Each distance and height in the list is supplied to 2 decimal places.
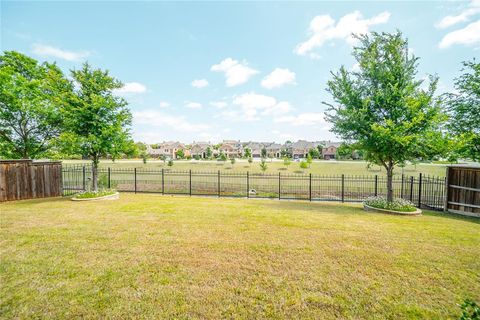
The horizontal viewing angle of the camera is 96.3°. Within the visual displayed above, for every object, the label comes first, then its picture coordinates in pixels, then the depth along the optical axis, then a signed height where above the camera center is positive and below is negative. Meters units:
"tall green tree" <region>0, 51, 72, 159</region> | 13.01 +2.58
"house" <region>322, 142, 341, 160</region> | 89.64 -0.66
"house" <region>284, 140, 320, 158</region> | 96.06 +1.10
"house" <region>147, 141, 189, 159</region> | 106.21 +0.70
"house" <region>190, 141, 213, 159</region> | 103.31 +0.18
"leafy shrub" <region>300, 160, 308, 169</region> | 34.09 -2.47
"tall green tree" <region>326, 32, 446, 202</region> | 9.06 +1.87
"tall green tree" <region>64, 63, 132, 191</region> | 10.79 +1.76
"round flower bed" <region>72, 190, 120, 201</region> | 10.78 -2.36
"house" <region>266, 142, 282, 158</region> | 104.59 -0.29
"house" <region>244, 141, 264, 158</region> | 105.94 +0.69
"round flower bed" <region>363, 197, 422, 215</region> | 9.16 -2.51
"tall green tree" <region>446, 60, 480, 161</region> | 11.13 +2.10
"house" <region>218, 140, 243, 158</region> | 106.91 +0.44
